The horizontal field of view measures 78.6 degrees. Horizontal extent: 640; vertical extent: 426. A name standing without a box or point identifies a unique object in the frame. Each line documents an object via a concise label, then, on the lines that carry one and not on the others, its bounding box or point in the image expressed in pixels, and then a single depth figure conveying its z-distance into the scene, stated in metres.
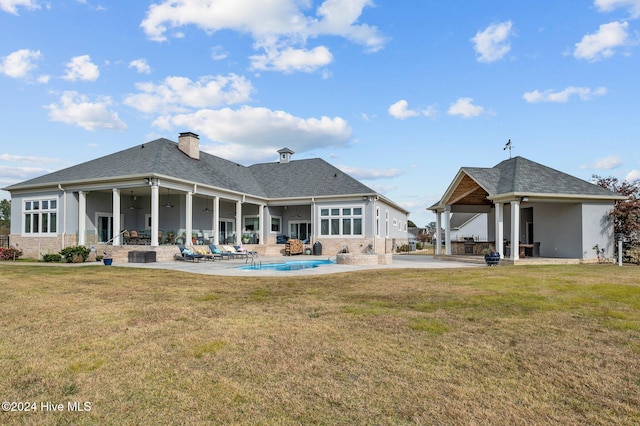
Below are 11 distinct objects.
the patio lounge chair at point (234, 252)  20.55
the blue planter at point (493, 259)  17.20
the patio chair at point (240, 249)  22.57
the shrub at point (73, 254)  18.42
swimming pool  15.12
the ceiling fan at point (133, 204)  25.35
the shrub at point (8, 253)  20.58
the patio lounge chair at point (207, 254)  18.84
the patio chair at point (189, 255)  18.36
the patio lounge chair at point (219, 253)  19.88
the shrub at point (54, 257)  18.78
